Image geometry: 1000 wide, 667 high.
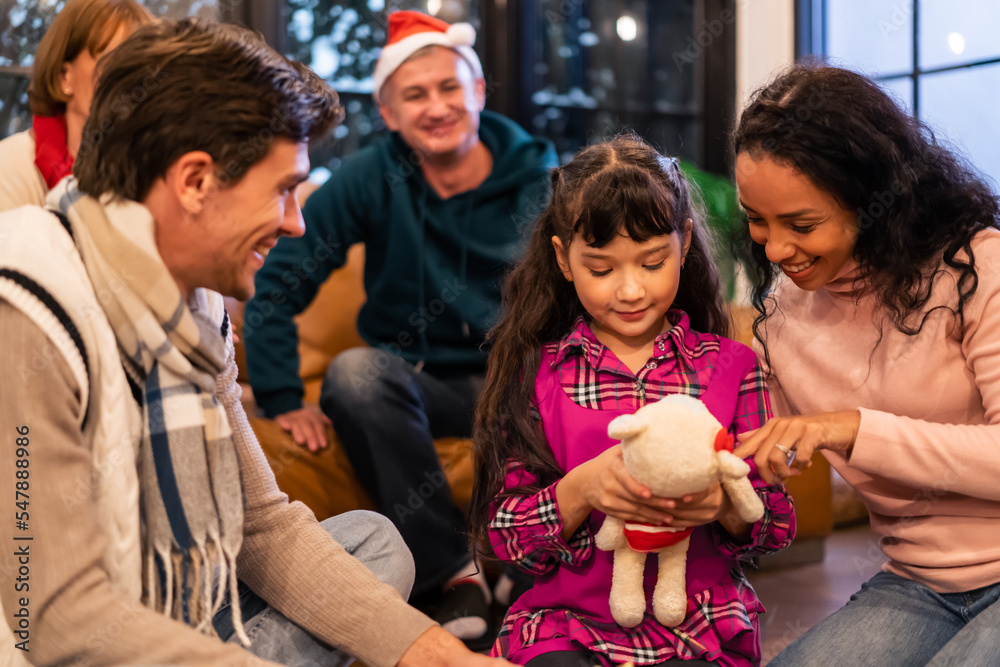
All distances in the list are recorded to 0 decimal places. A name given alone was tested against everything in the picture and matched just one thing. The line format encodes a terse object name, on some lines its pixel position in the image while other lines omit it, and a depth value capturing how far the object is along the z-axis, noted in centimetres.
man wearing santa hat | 216
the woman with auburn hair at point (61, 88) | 177
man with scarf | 83
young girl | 115
